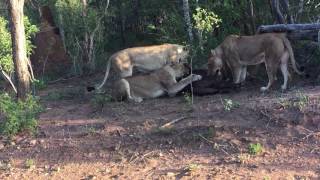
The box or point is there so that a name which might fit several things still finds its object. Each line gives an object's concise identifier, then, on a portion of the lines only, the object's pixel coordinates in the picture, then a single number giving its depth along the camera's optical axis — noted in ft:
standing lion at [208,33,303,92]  35.32
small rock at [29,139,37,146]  31.24
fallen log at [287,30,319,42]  37.58
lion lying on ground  38.06
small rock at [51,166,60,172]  28.17
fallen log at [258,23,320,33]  37.09
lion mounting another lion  42.39
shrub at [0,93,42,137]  31.94
